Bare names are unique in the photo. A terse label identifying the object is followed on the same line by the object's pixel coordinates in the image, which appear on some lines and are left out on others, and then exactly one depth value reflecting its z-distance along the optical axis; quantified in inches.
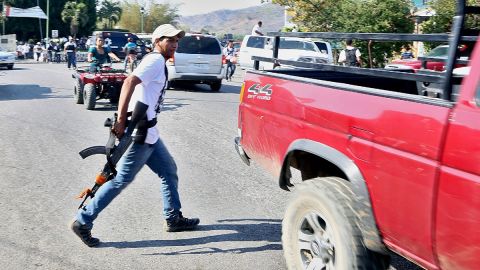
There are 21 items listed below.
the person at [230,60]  905.5
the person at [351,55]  644.7
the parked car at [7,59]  1235.9
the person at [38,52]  1772.8
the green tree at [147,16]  3607.3
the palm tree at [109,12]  3588.8
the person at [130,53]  908.6
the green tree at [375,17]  871.1
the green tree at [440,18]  781.8
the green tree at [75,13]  2758.4
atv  519.8
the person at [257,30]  977.2
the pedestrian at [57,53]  1658.5
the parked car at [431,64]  402.9
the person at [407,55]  805.7
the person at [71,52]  1200.2
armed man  180.2
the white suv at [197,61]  703.1
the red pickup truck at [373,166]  104.2
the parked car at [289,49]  864.9
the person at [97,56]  543.8
